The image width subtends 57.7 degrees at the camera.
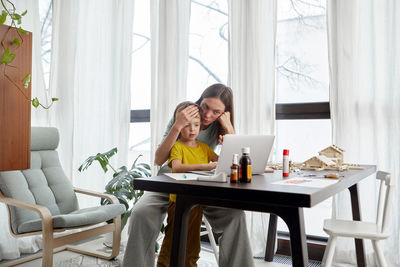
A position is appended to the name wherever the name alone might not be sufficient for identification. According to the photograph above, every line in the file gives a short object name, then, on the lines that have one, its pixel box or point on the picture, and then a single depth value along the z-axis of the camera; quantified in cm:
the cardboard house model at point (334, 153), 210
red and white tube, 173
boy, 195
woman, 177
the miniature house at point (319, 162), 204
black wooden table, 119
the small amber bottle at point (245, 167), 146
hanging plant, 162
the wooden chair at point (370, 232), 169
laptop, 155
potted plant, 281
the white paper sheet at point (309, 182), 139
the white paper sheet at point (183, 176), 155
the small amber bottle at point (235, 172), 143
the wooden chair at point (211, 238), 224
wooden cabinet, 164
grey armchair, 229
